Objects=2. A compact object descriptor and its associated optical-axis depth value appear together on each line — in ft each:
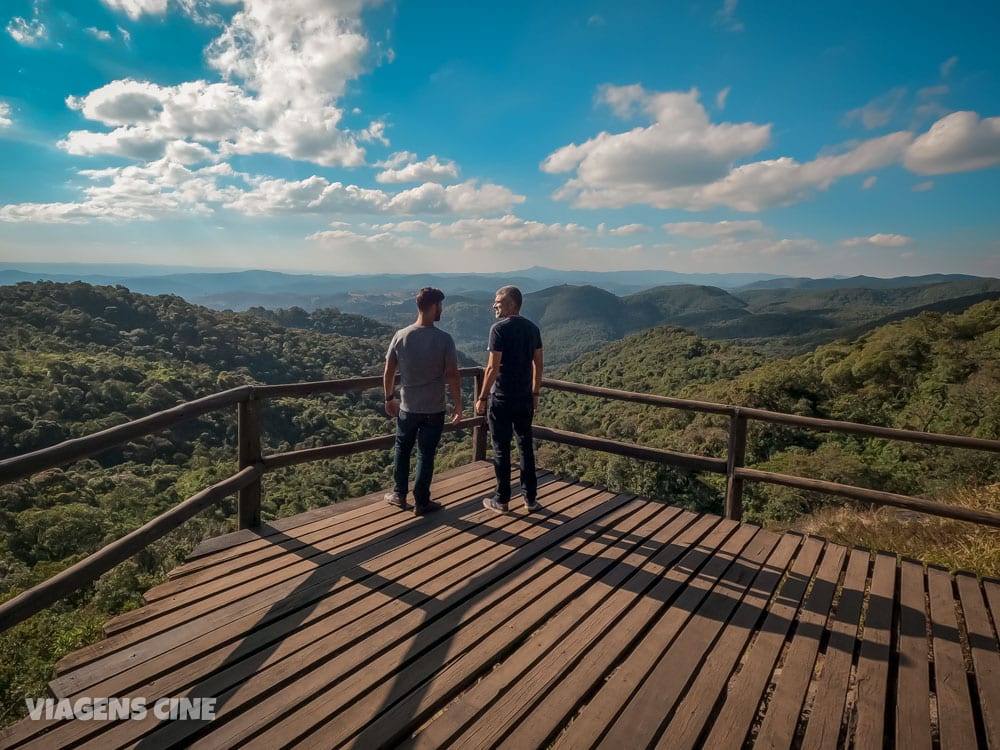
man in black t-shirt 12.43
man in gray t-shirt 12.09
